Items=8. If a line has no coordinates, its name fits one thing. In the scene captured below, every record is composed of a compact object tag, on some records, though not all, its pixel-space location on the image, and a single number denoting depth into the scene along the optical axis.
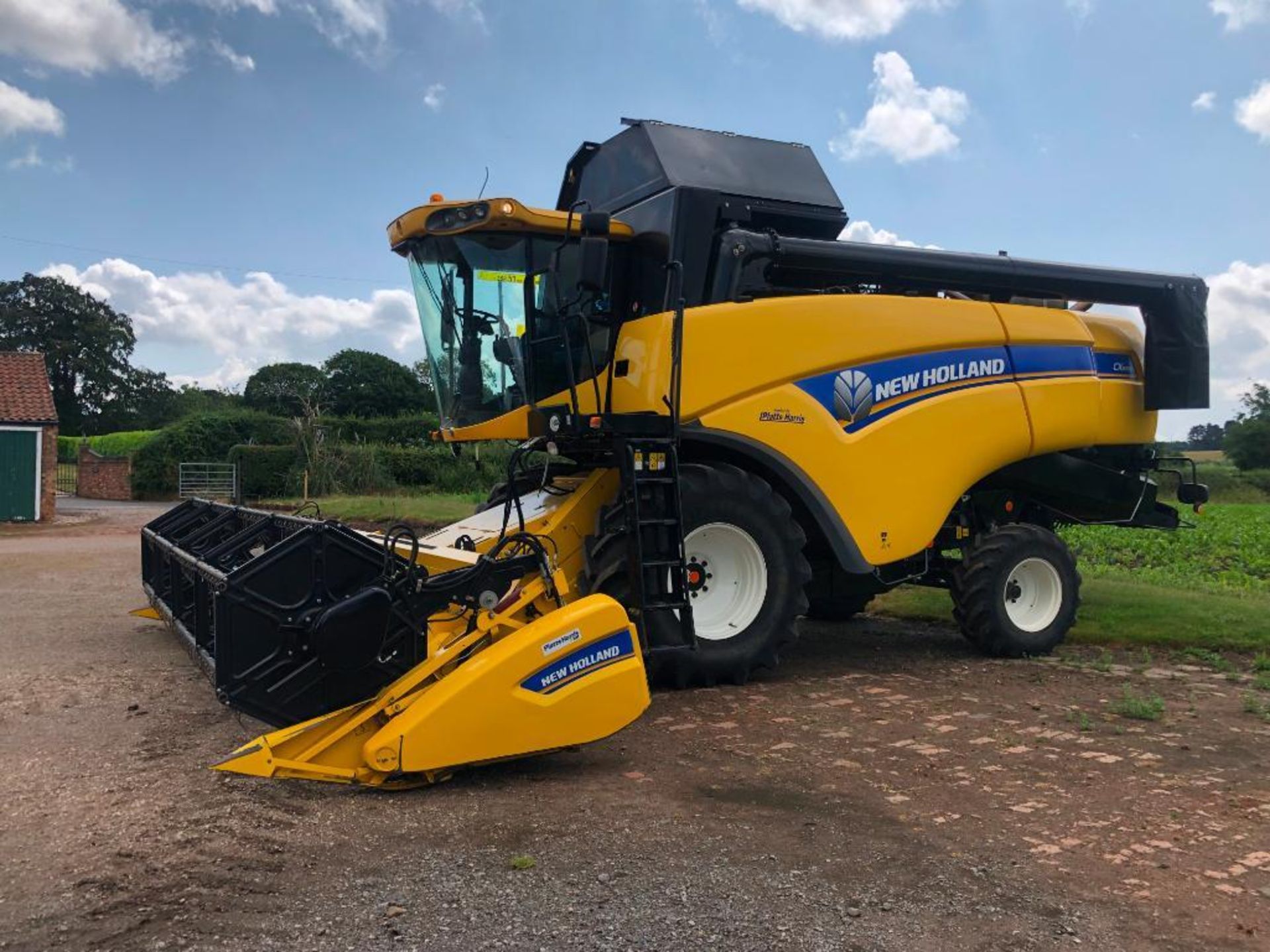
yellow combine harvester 4.31
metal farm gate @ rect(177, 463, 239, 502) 30.98
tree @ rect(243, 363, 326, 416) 65.69
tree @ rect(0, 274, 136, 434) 63.88
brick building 22.30
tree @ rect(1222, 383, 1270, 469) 51.44
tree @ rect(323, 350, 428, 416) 61.78
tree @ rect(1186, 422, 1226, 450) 69.58
